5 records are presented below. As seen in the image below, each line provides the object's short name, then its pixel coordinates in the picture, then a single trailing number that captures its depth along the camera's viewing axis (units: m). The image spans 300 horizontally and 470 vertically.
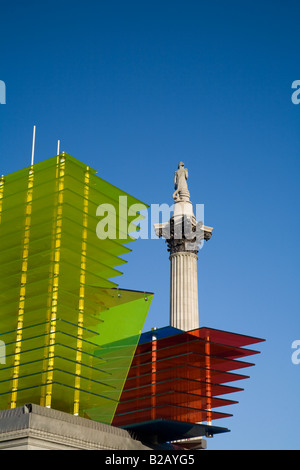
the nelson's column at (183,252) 61.84
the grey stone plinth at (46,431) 37.03
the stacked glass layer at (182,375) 45.28
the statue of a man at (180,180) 68.50
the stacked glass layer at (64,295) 42.09
